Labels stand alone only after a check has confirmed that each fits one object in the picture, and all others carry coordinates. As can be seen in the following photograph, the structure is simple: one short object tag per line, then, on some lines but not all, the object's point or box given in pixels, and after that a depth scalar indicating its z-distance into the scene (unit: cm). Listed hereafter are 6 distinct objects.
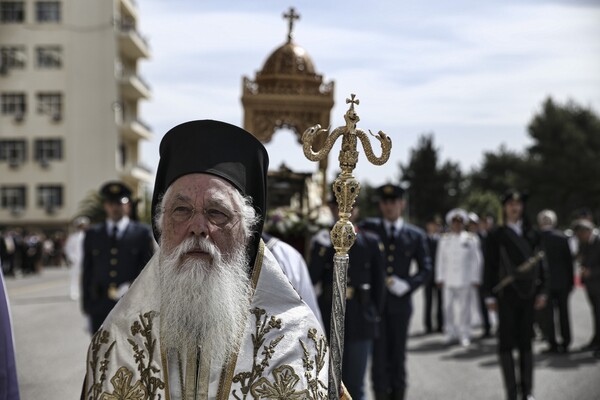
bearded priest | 351
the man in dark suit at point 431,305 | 1747
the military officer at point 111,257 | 1045
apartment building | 5909
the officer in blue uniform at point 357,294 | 862
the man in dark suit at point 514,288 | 975
